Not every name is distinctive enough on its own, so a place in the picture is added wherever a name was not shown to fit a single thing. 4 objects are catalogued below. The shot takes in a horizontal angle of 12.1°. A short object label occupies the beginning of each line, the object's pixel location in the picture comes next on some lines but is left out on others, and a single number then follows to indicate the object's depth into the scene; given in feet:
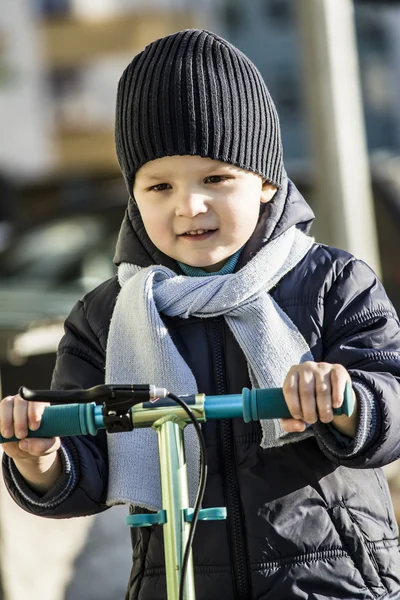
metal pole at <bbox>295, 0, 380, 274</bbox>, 32.80
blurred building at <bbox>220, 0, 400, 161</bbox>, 156.32
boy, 12.60
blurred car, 23.07
